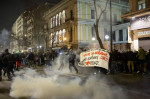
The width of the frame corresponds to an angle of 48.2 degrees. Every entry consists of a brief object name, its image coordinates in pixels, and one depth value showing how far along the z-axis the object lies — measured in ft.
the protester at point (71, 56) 39.91
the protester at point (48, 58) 51.39
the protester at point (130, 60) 39.90
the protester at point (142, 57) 38.19
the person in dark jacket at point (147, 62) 37.71
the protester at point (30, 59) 61.62
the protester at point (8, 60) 32.30
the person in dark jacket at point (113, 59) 39.06
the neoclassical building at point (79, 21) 114.32
